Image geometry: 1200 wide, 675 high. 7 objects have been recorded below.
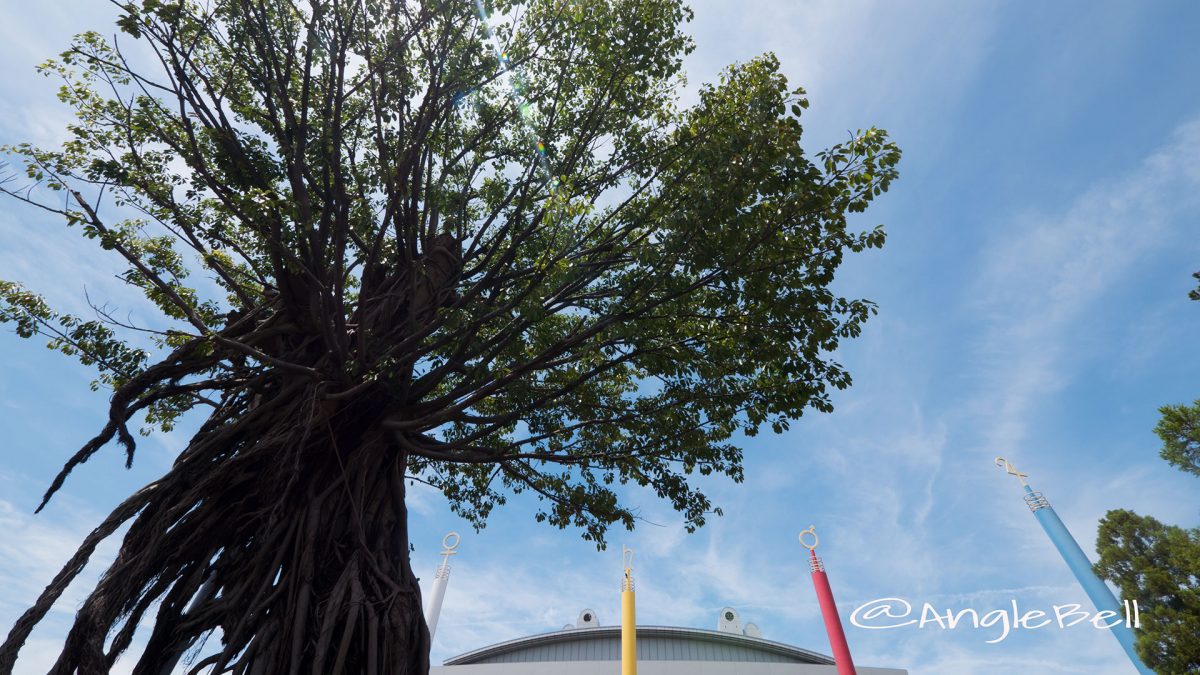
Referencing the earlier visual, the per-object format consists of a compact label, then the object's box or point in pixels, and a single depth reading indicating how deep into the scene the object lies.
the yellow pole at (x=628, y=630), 14.02
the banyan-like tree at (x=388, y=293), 4.75
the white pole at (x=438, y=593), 19.42
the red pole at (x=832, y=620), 13.50
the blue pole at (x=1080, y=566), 13.14
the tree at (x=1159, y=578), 10.64
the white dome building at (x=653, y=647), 20.45
